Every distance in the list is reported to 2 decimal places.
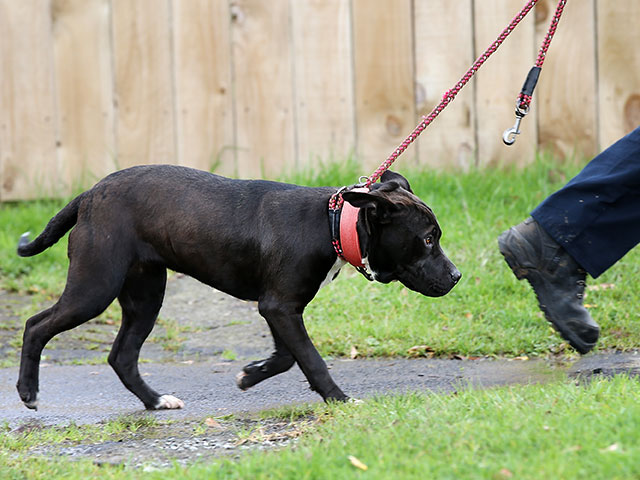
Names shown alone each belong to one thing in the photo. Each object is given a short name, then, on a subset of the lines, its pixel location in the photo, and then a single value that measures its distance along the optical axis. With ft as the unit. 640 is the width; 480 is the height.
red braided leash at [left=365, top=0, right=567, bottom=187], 26.91
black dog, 25.45
